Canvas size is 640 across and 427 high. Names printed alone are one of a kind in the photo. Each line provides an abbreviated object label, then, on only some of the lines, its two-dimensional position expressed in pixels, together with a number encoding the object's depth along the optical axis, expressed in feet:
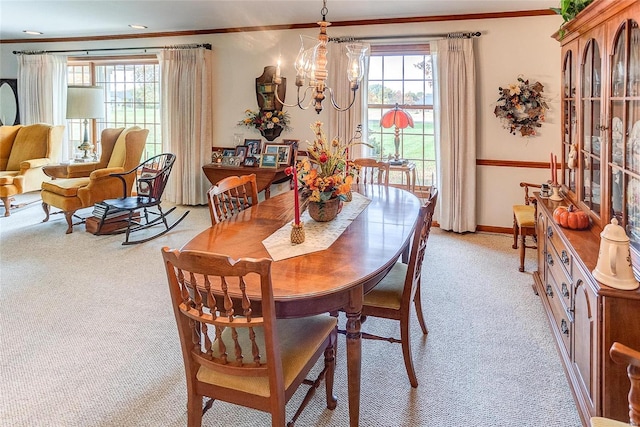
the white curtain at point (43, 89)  21.61
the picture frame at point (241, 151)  18.32
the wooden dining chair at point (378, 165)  12.96
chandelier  8.46
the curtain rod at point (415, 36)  15.11
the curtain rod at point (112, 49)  18.72
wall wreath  14.66
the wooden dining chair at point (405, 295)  6.64
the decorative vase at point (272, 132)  18.21
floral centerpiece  7.56
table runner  6.31
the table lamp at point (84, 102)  17.72
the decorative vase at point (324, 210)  7.85
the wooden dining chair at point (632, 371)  3.76
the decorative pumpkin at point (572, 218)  7.44
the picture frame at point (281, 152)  17.68
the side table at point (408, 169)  15.34
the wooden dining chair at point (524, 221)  11.60
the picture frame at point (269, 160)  17.47
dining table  5.00
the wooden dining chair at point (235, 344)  4.24
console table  16.85
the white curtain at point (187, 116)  18.90
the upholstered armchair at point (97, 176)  15.80
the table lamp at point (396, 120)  15.10
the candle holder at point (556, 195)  9.76
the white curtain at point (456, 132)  15.21
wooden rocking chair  14.82
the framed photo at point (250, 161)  17.92
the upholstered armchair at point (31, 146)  19.86
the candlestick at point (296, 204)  6.52
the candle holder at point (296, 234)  6.66
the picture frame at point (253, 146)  18.37
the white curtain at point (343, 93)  16.55
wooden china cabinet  5.33
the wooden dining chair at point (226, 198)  7.98
